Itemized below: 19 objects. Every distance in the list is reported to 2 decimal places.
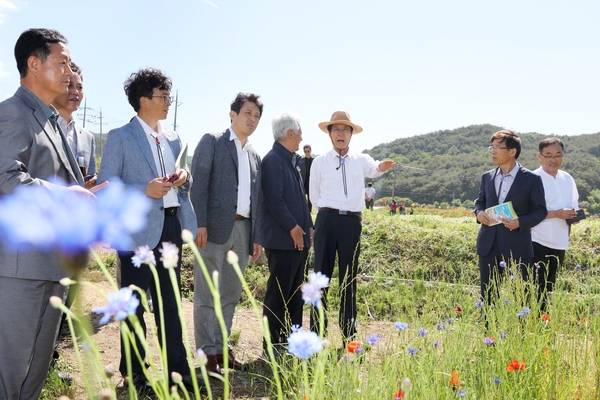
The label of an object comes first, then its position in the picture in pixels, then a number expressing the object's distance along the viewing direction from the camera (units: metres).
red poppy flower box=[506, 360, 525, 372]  2.10
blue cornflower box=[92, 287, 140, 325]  0.81
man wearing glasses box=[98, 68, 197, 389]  2.93
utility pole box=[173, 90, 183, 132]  47.89
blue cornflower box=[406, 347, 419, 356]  2.05
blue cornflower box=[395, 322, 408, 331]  1.97
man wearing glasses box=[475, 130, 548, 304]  3.90
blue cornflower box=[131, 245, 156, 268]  0.94
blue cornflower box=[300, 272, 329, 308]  0.90
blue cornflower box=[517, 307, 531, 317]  2.54
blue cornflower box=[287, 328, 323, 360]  0.84
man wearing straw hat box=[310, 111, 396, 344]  4.34
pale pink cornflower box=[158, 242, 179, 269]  0.84
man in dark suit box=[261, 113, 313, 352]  3.89
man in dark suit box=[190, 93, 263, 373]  3.56
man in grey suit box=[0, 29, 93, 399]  2.02
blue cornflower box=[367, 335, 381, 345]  2.02
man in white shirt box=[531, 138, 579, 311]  4.39
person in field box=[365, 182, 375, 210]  16.56
